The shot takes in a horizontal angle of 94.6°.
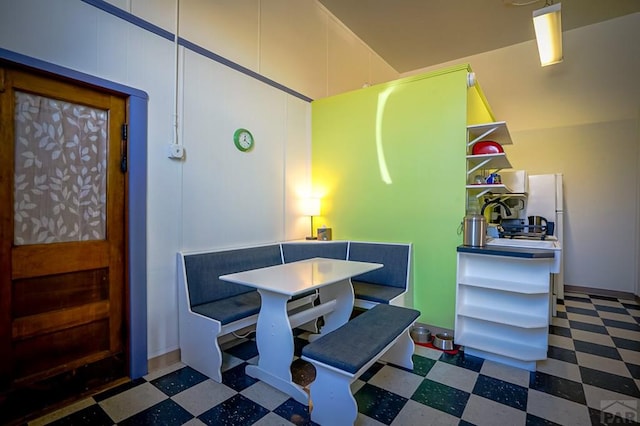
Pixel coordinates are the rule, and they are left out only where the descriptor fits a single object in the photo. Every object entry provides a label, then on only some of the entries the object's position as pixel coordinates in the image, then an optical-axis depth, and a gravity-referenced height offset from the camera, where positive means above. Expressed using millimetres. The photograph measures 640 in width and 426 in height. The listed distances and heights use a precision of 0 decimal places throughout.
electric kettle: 2703 -153
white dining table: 1989 -731
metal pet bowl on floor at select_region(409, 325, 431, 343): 2865 -1187
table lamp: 3801 +82
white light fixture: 2857 +1911
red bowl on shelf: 2843 +646
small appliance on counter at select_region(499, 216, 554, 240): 3684 -215
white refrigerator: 4480 +197
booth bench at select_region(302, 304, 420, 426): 1624 -815
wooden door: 1778 -184
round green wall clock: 3008 +768
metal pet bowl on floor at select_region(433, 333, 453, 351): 2726 -1198
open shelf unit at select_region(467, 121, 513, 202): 2803 +570
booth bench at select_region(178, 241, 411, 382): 2312 -716
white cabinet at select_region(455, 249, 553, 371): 2428 -844
